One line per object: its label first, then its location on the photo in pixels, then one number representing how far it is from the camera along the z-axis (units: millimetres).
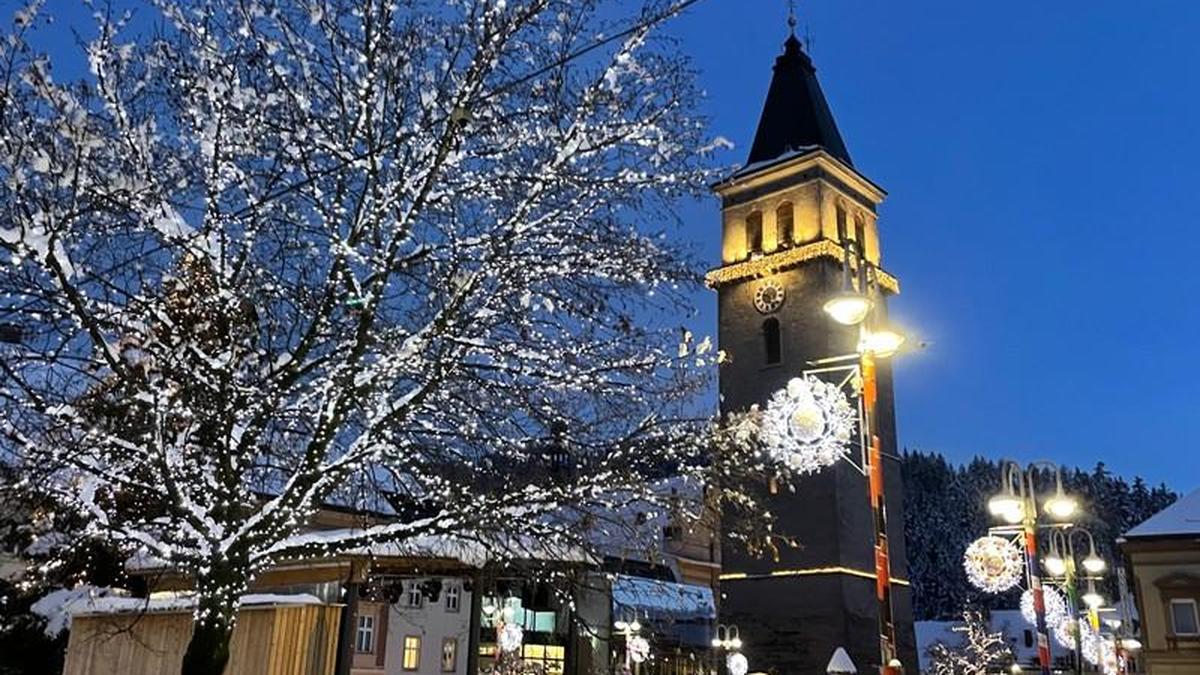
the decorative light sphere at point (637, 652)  23764
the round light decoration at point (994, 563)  16500
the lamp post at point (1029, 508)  13320
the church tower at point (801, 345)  37594
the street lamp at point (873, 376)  7594
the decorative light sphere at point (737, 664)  33844
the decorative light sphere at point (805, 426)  9531
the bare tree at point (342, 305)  7090
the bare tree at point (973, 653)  34188
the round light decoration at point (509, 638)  26375
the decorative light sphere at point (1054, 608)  25530
